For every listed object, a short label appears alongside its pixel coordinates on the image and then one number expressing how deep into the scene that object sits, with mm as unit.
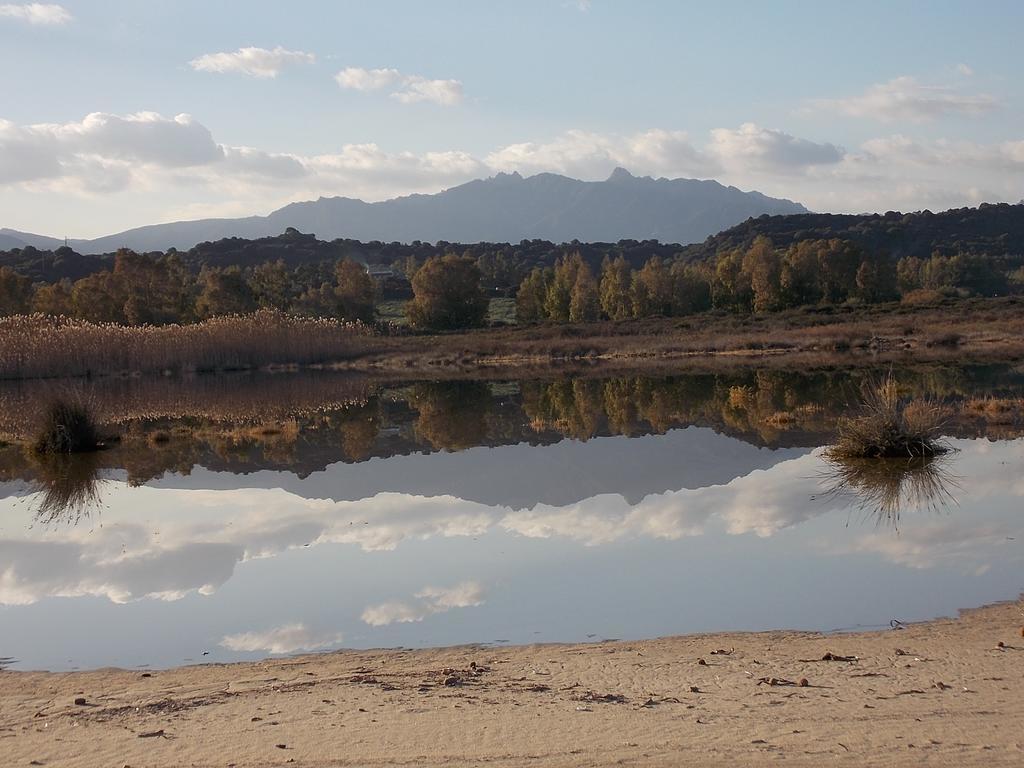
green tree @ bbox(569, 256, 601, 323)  90688
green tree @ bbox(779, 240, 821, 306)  84125
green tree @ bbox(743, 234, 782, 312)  83750
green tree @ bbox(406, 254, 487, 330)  88125
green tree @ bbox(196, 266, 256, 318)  81250
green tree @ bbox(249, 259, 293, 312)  92844
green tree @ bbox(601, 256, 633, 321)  90000
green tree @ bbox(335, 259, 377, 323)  90375
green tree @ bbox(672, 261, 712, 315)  89938
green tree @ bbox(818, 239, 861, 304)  87250
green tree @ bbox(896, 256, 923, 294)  94625
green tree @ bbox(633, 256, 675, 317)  88375
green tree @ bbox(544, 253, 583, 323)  94500
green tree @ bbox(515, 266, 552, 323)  97688
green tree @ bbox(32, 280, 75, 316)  75438
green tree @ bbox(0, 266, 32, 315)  75950
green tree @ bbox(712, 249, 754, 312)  87500
